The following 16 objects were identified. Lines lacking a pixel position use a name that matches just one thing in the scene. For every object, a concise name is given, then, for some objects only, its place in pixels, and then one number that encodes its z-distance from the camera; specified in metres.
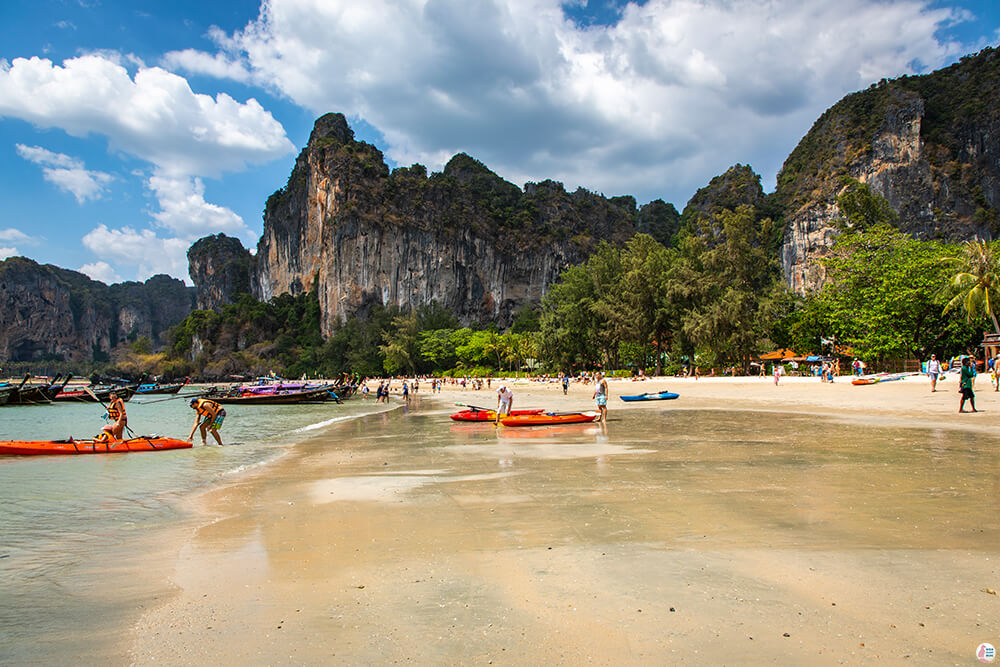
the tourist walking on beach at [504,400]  17.73
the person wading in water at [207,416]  16.00
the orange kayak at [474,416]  19.41
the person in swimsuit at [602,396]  17.95
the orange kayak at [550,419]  17.09
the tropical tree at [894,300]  32.09
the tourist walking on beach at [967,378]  15.58
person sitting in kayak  14.77
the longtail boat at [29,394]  45.16
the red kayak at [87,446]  13.95
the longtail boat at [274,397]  41.81
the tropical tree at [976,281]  28.66
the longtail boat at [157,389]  58.46
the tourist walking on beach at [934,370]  21.38
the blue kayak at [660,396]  28.45
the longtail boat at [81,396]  47.71
